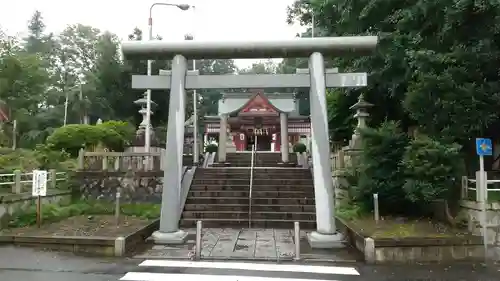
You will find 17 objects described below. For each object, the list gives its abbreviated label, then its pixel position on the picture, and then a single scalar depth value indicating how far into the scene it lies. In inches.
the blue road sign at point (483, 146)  371.6
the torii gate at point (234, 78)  427.8
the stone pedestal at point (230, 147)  1101.9
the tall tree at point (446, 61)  412.2
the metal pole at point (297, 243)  345.1
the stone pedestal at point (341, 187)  566.3
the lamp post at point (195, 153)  875.2
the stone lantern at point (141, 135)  912.6
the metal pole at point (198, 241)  349.1
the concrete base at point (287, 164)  823.6
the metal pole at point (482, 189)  364.5
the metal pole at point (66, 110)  1561.8
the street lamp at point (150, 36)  698.8
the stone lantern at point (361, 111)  626.2
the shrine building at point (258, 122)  1130.3
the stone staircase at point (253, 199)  525.3
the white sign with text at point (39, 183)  422.0
